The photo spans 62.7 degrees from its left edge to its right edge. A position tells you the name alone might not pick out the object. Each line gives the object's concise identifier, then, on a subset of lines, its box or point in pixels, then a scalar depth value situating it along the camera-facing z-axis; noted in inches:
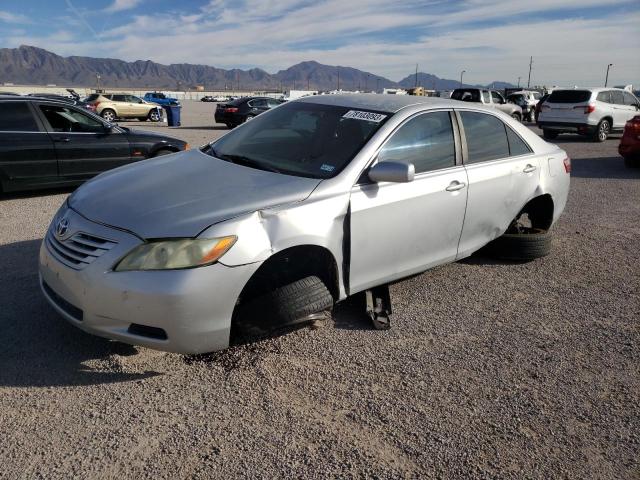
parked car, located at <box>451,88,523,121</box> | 900.7
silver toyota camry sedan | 106.3
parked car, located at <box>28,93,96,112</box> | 1042.2
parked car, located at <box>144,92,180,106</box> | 1540.1
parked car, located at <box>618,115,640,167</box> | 427.5
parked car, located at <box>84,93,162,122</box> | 1079.0
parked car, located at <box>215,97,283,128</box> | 882.1
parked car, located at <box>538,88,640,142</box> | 643.5
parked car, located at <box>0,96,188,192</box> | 274.8
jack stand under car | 139.3
